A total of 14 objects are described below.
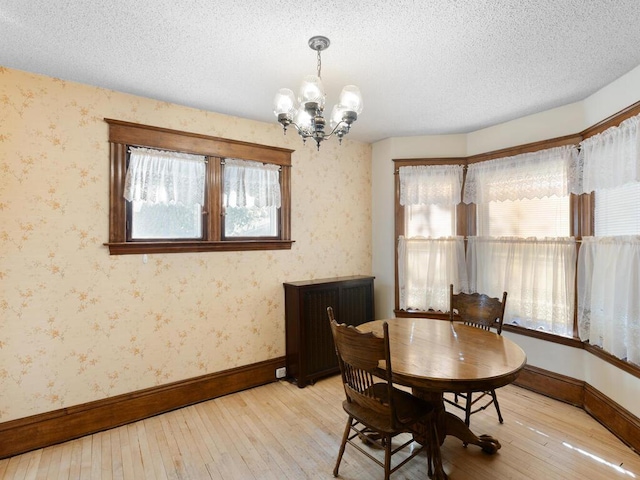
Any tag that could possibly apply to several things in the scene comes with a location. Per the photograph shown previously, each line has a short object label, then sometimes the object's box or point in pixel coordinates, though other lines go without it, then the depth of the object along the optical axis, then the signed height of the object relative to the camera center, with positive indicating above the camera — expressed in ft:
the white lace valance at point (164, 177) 9.12 +1.76
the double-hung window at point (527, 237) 10.08 +0.09
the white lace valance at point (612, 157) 7.64 +2.07
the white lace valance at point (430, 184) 12.62 +2.10
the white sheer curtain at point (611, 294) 7.66 -1.35
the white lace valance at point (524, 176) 10.00 +2.07
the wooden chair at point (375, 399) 5.82 -3.05
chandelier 6.08 +2.53
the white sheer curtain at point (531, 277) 10.01 -1.20
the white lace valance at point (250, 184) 10.79 +1.84
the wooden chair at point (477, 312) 8.75 -1.98
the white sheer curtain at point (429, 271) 12.53 -1.17
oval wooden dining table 5.58 -2.25
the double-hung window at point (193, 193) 9.03 +1.40
